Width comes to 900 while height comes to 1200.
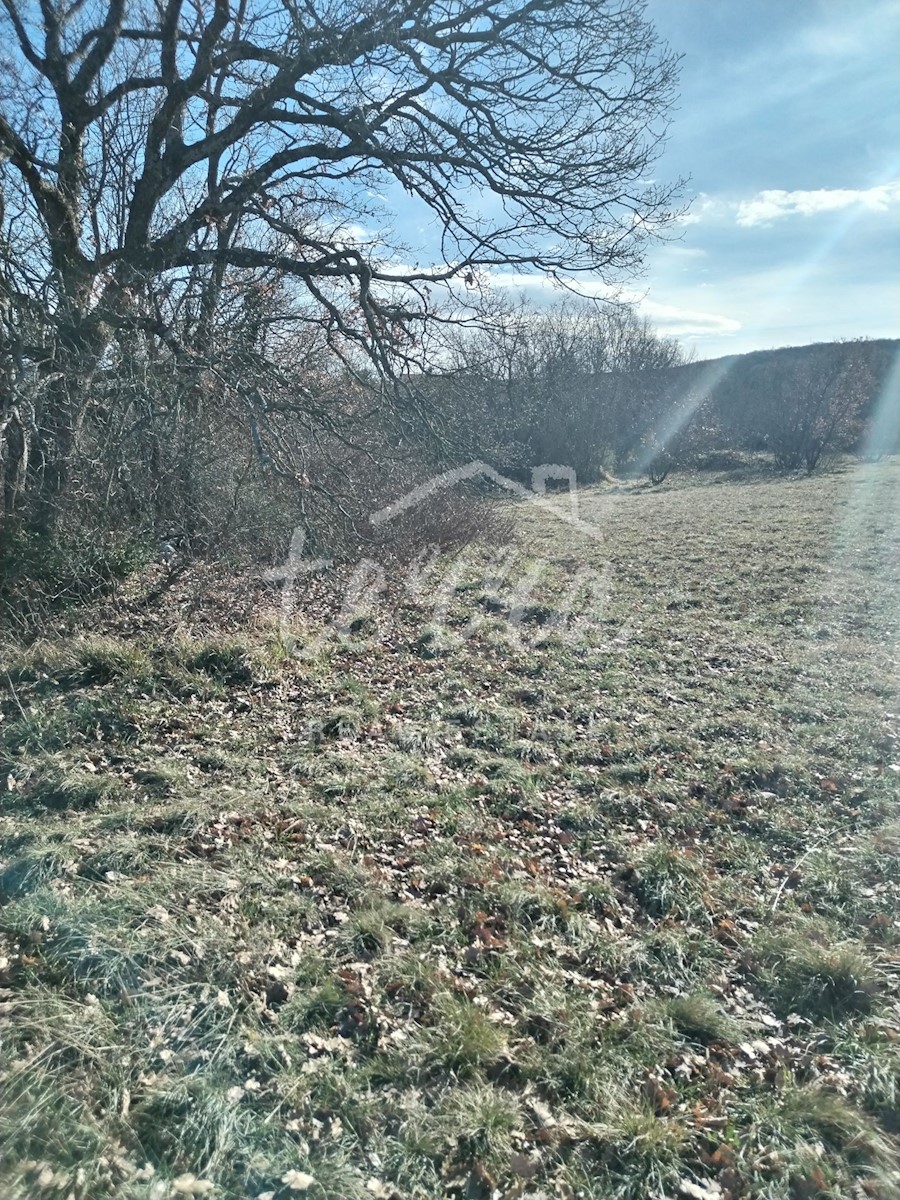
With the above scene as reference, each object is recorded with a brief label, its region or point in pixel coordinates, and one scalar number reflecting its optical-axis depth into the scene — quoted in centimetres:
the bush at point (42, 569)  682
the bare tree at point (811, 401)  2944
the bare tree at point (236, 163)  655
